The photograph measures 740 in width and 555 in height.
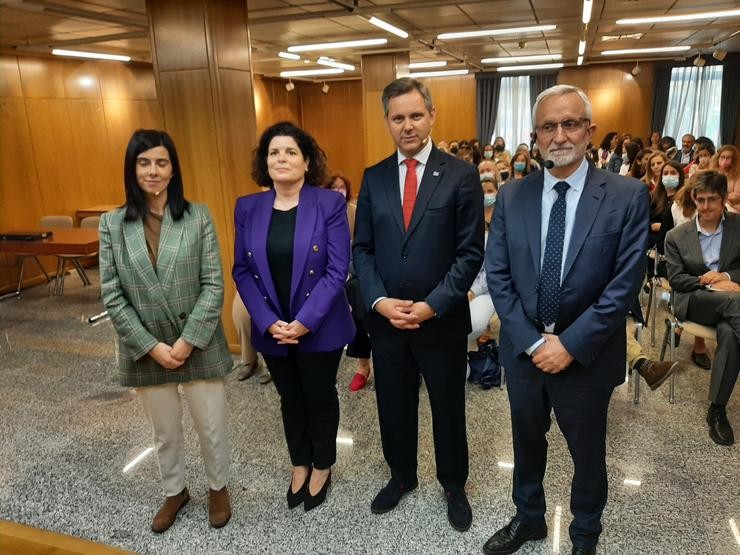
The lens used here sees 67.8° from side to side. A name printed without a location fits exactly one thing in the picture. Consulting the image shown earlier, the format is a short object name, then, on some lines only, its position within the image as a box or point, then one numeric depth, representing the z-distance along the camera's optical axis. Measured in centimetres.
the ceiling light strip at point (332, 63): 1070
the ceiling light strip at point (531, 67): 1416
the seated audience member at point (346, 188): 425
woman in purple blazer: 239
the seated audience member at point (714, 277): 333
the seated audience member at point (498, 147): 1226
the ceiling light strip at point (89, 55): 748
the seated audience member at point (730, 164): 562
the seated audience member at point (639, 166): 665
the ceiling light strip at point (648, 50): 1100
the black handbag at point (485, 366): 396
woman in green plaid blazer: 232
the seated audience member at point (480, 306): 368
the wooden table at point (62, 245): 583
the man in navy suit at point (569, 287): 193
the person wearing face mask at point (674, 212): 423
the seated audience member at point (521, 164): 716
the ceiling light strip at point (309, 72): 1271
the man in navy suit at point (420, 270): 224
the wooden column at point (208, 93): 407
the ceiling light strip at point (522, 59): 1203
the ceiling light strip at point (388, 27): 673
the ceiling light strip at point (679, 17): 732
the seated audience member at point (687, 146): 993
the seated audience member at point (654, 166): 568
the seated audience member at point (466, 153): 963
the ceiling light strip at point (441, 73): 1420
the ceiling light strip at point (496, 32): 803
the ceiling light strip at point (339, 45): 845
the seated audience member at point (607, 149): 1085
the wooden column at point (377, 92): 988
